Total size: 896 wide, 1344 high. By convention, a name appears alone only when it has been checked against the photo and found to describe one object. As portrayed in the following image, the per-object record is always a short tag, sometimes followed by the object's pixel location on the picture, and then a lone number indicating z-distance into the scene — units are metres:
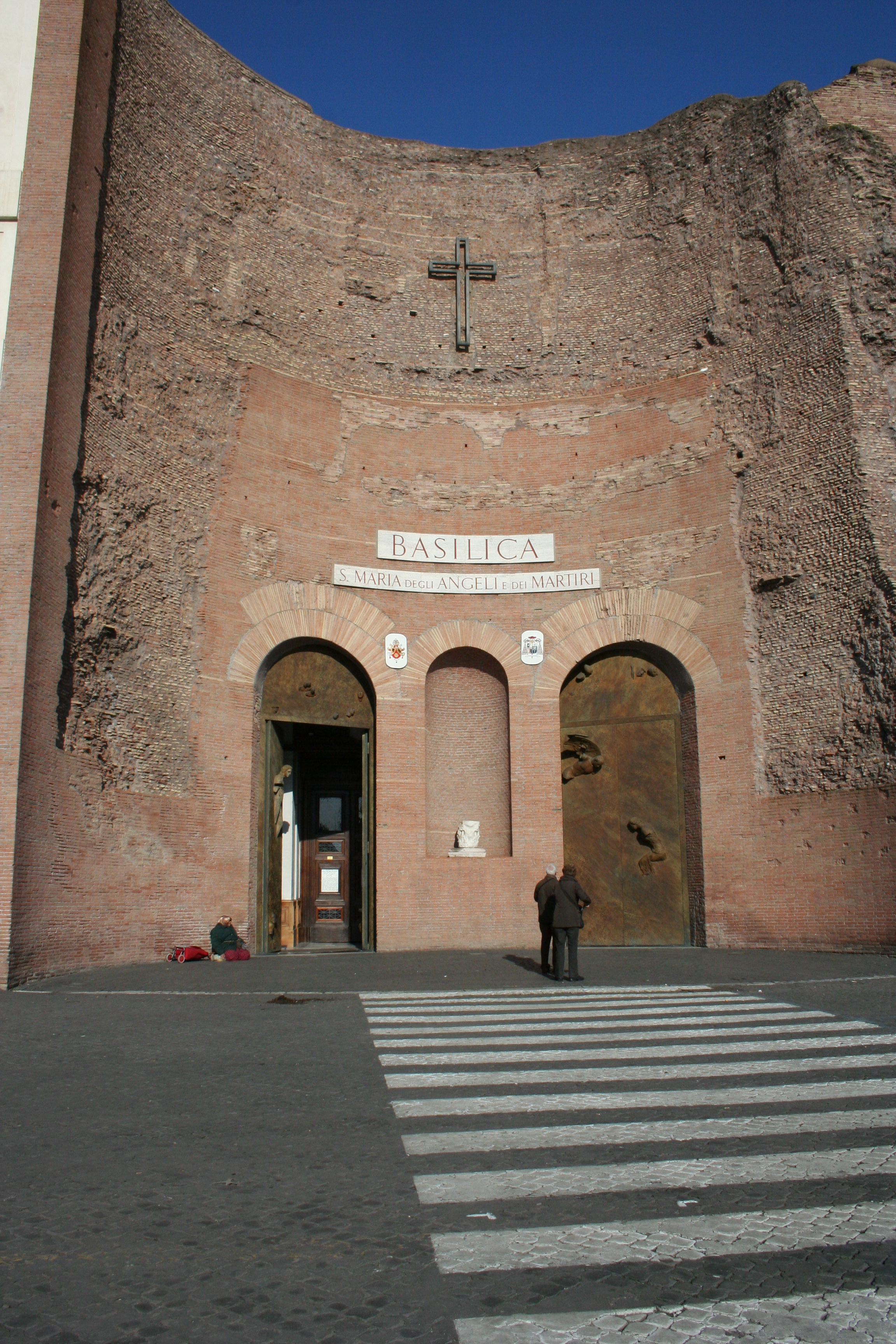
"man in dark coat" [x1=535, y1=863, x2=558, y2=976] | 10.56
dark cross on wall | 17.83
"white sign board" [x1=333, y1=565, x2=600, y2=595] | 16.33
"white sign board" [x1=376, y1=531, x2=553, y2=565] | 16.50
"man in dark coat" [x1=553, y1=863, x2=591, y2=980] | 10.16
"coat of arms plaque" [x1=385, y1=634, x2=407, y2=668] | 15.86
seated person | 13.40
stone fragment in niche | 15.68
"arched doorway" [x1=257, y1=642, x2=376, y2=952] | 15.30
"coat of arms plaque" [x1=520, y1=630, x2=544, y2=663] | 16.16
